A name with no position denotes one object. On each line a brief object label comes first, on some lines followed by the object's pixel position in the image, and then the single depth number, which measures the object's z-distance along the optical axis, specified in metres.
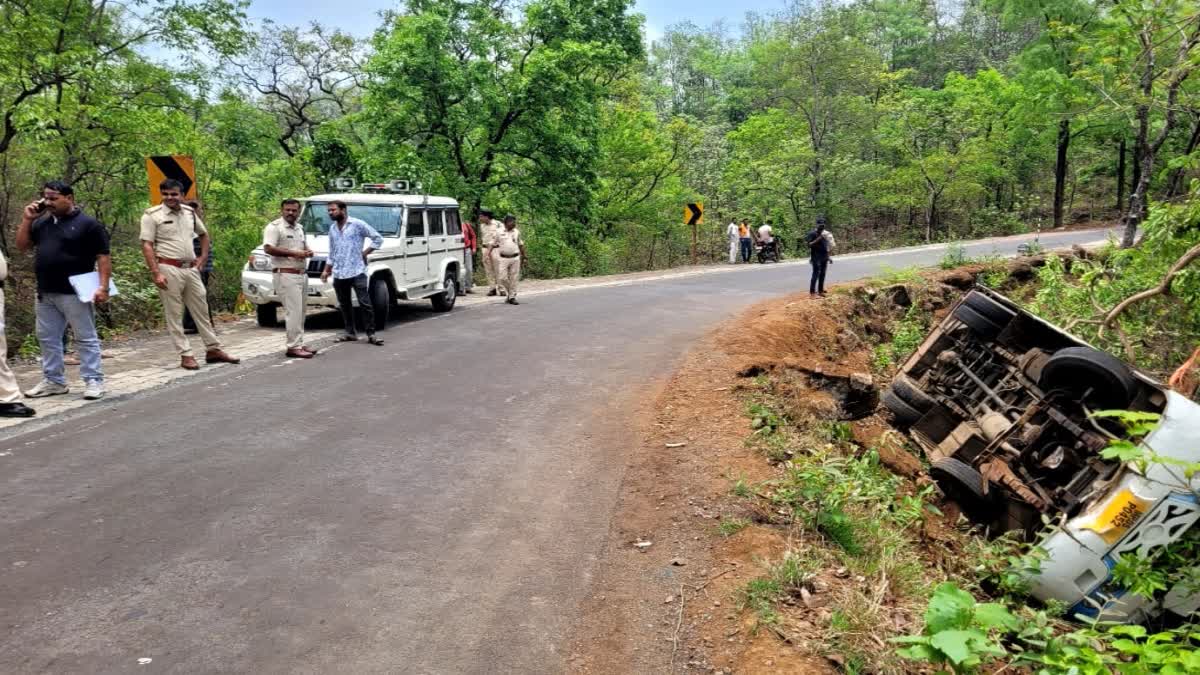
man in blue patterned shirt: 9.95
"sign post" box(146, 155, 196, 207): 9.26
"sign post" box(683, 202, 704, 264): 26.61
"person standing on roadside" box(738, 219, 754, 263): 27.94
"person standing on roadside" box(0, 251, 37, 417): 6.16
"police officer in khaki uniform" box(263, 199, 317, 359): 9.15
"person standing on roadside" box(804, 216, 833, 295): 14.50
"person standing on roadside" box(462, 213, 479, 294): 14.89
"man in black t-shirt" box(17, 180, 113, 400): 6.57
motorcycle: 27.84
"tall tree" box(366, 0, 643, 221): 20.69
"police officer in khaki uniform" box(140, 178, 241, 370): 7.86
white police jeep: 11.05
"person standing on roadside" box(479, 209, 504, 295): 15.45
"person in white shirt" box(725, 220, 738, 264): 28.05
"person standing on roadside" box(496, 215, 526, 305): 14.58
